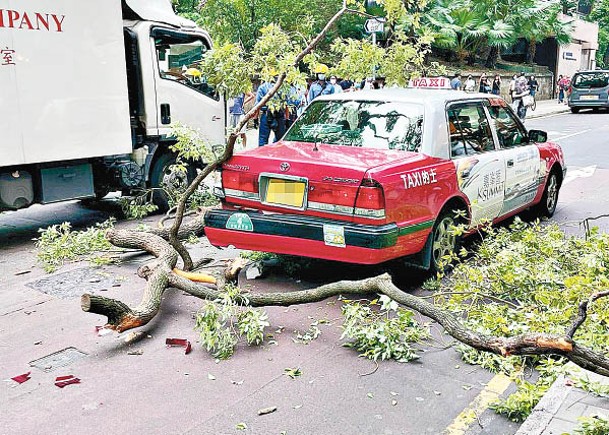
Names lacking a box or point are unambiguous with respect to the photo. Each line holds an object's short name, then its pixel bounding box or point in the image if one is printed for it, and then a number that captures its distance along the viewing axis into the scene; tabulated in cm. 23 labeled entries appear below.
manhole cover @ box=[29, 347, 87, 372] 451
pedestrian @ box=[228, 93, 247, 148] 1698
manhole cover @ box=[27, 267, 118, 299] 609
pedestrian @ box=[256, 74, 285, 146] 1435
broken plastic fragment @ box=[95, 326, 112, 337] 503
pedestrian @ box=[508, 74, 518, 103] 2283
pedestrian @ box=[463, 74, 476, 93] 2482
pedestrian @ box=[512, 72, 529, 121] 2195
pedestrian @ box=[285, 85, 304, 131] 1480
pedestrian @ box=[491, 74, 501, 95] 2622
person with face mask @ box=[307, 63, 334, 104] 1639
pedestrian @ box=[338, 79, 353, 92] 1837
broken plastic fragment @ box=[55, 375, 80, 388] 421
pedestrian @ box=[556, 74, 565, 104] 3697
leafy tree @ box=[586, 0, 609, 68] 5119
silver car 3034
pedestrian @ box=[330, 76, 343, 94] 1692
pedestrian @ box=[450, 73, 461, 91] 2377
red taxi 531
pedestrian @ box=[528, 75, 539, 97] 2806
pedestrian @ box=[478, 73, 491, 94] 2559
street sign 1425
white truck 754
